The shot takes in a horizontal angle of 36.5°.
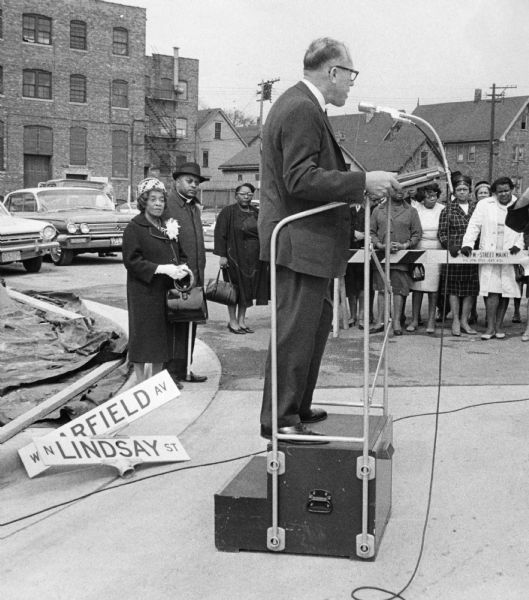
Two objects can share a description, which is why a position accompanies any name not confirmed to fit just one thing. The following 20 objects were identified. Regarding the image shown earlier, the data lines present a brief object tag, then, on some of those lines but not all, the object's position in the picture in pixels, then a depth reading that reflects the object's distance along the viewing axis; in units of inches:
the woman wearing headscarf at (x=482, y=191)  430.9
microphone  143.6
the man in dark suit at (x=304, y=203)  144.6
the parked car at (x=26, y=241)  625.3
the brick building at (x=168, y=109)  2322.8
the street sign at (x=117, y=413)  179.6
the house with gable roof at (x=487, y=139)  2711.6
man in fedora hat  276.7
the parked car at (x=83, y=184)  900.0
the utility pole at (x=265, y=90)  2031.3
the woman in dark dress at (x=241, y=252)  384.2
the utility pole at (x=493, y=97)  2280.1
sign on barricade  373.1
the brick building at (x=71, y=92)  1894.7
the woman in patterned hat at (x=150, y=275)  247.4
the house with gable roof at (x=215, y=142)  2797.7
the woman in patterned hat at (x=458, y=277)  383.9
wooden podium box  137.2
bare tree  4124.0
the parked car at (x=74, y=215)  710.5
